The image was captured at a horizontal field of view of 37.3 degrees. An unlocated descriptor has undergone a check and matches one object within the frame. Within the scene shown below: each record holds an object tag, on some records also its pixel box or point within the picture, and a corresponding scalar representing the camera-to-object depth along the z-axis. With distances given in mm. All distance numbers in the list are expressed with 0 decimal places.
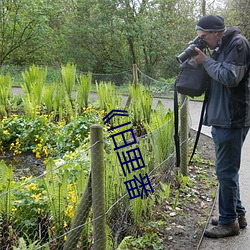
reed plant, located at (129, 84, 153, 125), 6219
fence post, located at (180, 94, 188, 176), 4461
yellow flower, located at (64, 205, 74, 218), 2828
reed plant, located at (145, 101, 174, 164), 4051
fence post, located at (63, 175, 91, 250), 2434
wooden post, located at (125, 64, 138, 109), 7454
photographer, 2818
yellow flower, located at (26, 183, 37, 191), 3155
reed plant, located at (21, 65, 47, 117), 6508
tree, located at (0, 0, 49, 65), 15281
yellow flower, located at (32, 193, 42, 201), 3006
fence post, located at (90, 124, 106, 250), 2338
